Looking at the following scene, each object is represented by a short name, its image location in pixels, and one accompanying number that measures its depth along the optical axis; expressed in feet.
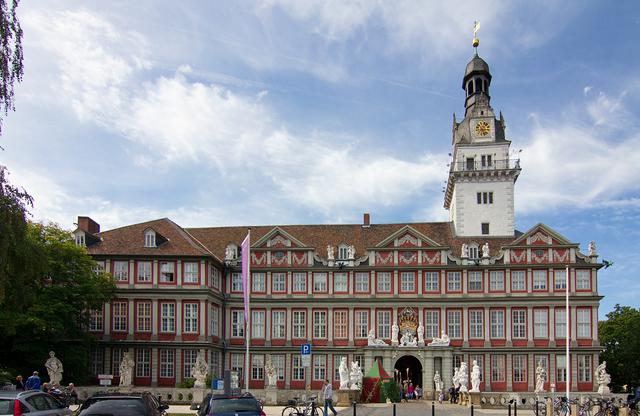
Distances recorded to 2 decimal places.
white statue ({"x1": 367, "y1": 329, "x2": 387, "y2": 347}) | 188.14
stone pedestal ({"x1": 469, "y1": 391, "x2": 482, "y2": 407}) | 147.02
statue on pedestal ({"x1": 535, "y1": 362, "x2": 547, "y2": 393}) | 157.52
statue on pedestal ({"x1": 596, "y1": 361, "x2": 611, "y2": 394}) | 171.63
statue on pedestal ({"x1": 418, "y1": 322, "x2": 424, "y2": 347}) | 187.95
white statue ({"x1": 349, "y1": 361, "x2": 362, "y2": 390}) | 150.10
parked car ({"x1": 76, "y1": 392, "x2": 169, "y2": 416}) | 59.47
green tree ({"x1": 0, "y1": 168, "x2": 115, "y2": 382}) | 159.53
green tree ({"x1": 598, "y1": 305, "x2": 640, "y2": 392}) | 221.66
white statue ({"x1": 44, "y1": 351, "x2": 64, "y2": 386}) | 154.30
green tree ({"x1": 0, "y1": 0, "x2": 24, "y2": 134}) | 79.56
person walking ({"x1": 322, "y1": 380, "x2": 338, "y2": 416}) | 100.71
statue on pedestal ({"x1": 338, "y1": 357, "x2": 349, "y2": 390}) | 144.97
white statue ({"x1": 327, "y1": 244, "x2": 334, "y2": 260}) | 196.75
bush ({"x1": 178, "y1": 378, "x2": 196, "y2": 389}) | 169.07
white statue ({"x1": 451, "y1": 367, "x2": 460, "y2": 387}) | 161.68
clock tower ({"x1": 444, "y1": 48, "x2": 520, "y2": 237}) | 204.74
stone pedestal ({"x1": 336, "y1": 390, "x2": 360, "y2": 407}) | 142.37
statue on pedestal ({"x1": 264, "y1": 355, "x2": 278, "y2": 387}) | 148.66
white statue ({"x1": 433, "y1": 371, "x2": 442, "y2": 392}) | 178.19
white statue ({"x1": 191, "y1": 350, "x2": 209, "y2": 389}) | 151.84
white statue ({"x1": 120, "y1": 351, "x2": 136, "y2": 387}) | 163.63
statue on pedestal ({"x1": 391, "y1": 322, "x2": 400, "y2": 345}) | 187.73
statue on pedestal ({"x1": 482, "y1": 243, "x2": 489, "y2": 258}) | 192.34
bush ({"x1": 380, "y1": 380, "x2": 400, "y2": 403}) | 152.35
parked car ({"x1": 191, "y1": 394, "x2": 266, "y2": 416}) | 63.82
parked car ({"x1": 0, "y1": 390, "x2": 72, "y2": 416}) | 60.90
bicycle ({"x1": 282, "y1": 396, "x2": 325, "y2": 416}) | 94.22
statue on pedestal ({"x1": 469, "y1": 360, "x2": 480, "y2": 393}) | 152.62
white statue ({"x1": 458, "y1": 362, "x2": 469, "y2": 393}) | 157.48
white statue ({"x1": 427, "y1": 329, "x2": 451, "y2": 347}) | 186.91
